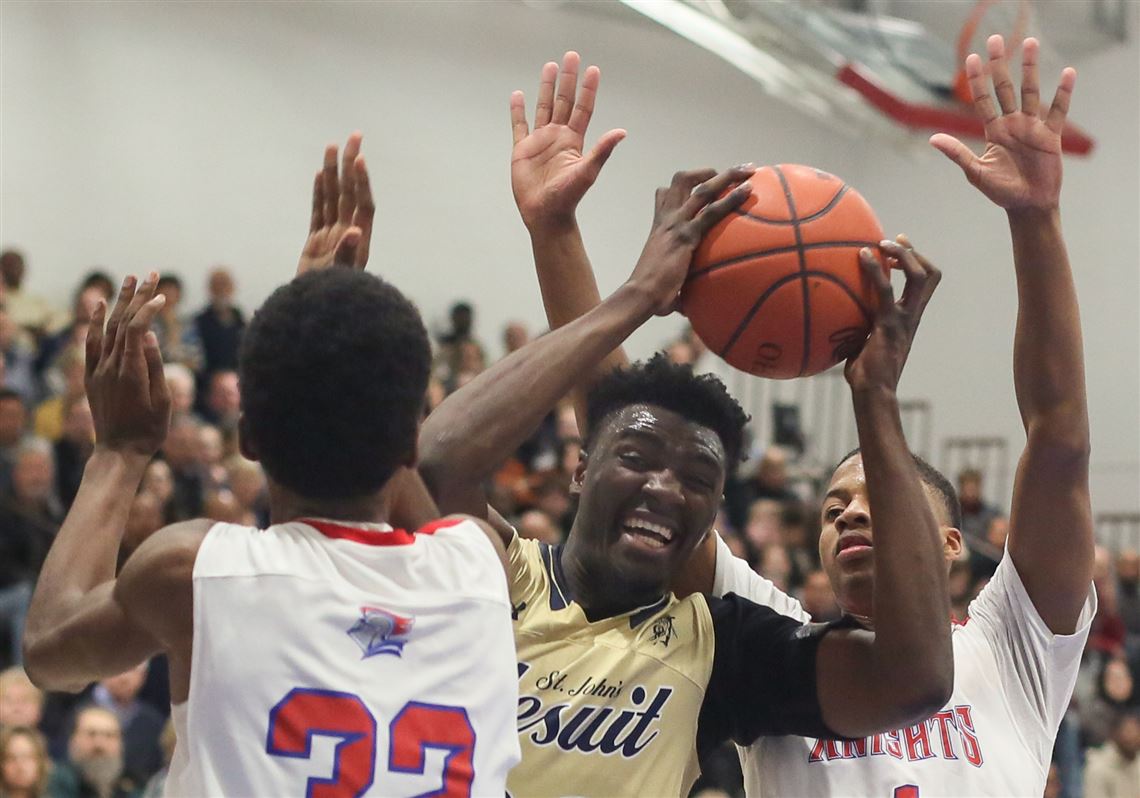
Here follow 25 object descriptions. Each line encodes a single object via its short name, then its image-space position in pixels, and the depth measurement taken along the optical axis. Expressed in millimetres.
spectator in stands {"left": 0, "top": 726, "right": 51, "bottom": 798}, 6938
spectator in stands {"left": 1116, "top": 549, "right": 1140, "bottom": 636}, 12148
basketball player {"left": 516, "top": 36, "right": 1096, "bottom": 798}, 3240
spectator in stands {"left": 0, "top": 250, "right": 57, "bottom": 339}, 11602
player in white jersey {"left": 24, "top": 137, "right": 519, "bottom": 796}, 2195
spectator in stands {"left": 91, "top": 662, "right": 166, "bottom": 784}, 7512
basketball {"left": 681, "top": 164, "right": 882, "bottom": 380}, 2994
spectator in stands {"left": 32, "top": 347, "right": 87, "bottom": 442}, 9664
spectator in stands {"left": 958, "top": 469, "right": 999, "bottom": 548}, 13508
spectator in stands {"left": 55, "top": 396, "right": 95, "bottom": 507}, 9055
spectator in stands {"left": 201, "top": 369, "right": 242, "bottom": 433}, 10672
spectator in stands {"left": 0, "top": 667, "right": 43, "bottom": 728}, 7391
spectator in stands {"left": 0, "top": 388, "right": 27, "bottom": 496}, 9102
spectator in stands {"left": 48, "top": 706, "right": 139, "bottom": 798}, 7277
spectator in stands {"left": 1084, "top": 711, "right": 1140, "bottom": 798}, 9727
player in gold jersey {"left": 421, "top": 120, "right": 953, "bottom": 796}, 2715
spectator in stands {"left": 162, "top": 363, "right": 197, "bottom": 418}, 9797
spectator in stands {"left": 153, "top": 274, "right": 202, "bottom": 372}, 11648
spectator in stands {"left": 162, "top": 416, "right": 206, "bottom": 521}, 9219
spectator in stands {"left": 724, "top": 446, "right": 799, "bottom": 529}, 12461
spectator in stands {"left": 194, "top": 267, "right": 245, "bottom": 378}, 11859
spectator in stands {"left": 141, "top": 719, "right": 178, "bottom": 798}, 7094
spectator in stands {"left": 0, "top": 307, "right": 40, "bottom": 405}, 10172
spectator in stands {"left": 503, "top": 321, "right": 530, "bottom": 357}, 13516
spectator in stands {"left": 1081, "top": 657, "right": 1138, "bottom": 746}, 10477
